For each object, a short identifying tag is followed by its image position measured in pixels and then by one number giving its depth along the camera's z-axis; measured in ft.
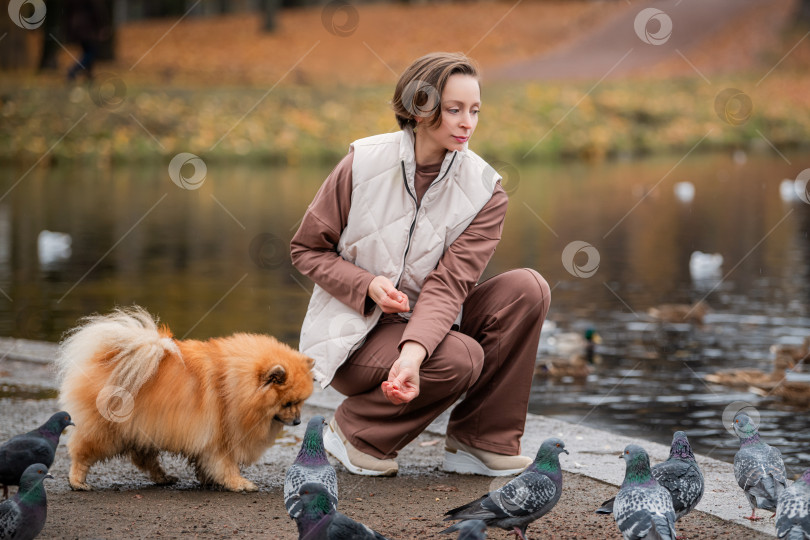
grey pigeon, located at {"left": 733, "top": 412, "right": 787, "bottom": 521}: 23.87
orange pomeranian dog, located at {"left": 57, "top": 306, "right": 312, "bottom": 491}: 25.69
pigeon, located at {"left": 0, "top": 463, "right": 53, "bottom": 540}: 21.15
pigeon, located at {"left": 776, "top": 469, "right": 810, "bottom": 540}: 20.52
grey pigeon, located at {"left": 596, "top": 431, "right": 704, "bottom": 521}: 22.99
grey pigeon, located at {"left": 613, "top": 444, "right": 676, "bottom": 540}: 20.74
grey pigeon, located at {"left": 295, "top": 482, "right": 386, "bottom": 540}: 19.85
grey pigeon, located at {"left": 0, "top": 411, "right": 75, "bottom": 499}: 24.26
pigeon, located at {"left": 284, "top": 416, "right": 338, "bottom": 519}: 22.69
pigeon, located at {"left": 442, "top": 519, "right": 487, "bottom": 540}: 19.32
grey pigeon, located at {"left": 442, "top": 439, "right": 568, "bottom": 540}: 22.12
